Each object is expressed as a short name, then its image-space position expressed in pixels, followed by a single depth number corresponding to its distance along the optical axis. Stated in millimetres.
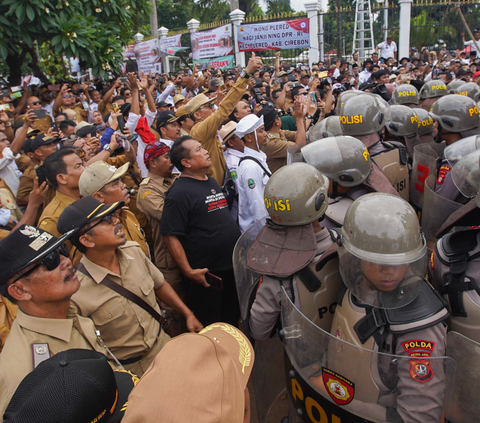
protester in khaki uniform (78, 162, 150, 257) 2955
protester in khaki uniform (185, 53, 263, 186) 3896
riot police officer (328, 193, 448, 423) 1475
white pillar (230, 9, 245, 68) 16562
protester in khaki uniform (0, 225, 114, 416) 1746
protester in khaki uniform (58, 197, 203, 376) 2223
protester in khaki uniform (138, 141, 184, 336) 3511
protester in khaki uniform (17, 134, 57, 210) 4410
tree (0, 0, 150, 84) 8070
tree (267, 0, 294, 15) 35909
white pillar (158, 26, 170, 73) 21886
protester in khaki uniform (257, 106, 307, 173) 4629
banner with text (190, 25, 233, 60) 16938
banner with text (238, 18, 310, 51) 14438
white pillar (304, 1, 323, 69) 15297
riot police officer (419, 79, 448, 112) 5844
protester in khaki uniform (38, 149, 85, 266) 3174
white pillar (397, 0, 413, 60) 15742
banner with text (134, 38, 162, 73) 20109
